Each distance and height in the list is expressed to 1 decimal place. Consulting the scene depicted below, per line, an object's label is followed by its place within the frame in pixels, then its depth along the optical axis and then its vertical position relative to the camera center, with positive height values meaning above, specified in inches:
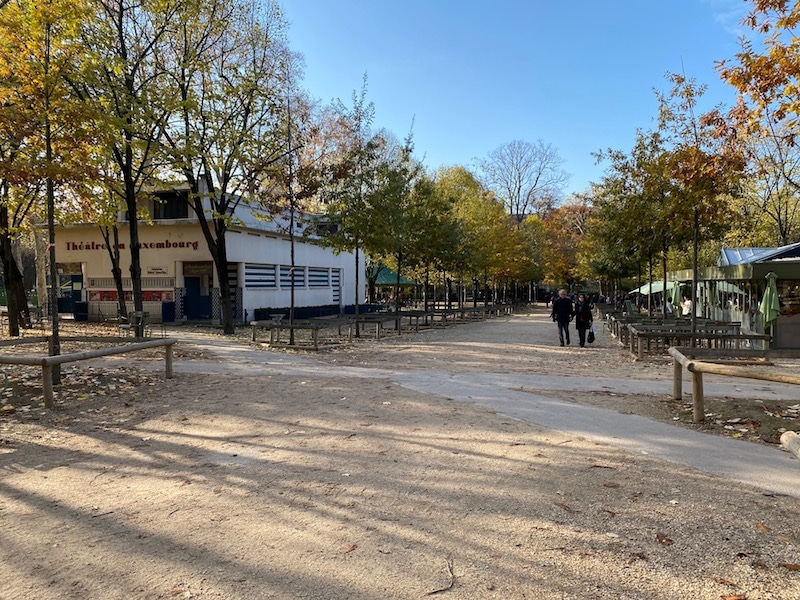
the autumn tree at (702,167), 414.9 +96.6
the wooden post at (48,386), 293.7 -39.4
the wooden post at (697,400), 265.7 -51.8
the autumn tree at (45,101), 344.5 +136.8
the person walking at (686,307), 1077.8 -31.9
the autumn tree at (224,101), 677.9 +260.3
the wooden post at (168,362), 398.3 -39.2
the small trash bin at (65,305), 1082.7 +9.9
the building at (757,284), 658.8 +5.7
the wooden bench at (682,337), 515.5 -44.0
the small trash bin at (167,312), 971.3 -8.8
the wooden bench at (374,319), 755.4 -25.5
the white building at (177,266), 985.5 +75.3
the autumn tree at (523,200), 2544.3 +439.3
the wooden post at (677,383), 317.7 -51.9
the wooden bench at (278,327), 588.4 -25.9
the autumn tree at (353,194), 699.4 +134.8
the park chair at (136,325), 561.3 -17.0
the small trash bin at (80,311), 1012.5 -2.3
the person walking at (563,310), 691.4 -19.3
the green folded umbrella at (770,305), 609.7 -18.4
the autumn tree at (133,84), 555.8 +236.5
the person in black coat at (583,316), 684.7 -27.6
